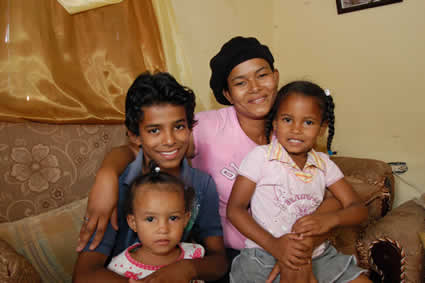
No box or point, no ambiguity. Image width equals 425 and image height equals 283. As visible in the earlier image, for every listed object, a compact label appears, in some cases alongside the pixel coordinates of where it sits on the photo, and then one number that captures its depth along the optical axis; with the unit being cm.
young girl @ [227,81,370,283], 119
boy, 110
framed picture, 238
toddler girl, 107
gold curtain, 134
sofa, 128
